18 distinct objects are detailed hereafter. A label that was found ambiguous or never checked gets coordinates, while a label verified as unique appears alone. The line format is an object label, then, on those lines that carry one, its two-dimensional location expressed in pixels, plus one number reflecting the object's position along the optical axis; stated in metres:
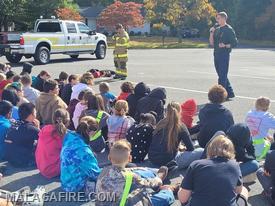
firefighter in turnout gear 16.98
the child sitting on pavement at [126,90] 9.77
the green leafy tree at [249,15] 64.38
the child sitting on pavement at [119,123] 8.00
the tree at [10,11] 43.50
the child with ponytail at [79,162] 6.14
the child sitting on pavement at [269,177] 5.88
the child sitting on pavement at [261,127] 7.69
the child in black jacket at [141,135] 7.43
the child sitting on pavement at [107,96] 9.73
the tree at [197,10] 53.72
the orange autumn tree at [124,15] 53.84
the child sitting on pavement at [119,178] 4.91
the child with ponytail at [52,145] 6.89
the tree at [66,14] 47.38
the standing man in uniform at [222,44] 13.49
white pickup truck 22.67
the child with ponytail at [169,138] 6.76
